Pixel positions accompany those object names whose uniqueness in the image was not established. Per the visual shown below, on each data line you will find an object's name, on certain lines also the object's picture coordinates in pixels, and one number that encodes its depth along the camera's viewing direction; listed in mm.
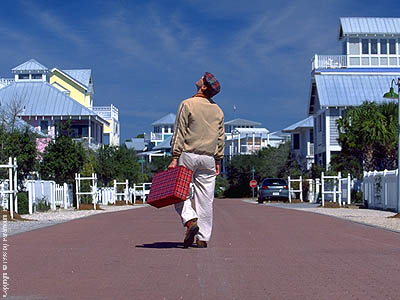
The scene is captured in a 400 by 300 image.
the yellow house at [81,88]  68250
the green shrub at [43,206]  24484
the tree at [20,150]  23859
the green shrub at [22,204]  21548
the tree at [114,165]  46656
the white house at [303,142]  62209
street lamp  23612
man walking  8602
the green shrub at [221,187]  85369
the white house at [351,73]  50094
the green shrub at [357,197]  31344
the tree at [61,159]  30250
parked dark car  42094
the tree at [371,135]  34969
